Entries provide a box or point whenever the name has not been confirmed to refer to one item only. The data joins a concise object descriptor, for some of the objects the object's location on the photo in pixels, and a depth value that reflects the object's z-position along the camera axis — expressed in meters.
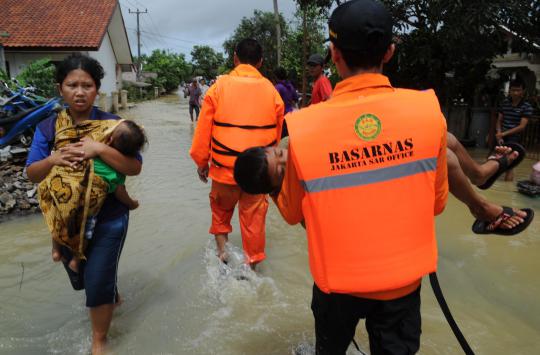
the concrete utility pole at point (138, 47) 48.97
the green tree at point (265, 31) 33.03
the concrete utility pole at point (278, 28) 23.98
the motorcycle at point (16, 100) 7.31
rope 1.77
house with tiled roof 16.83
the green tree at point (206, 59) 63.80
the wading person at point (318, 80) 6.09
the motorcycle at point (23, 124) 7.09
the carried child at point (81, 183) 2.46
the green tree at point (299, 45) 25.39
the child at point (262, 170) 1.76
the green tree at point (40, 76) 11.43
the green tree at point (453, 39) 8.02
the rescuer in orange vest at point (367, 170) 1.61
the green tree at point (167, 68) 44.93
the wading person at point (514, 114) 6.85
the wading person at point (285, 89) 7.63
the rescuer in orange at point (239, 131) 3.61
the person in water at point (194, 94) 15.41
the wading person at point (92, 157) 2.45
